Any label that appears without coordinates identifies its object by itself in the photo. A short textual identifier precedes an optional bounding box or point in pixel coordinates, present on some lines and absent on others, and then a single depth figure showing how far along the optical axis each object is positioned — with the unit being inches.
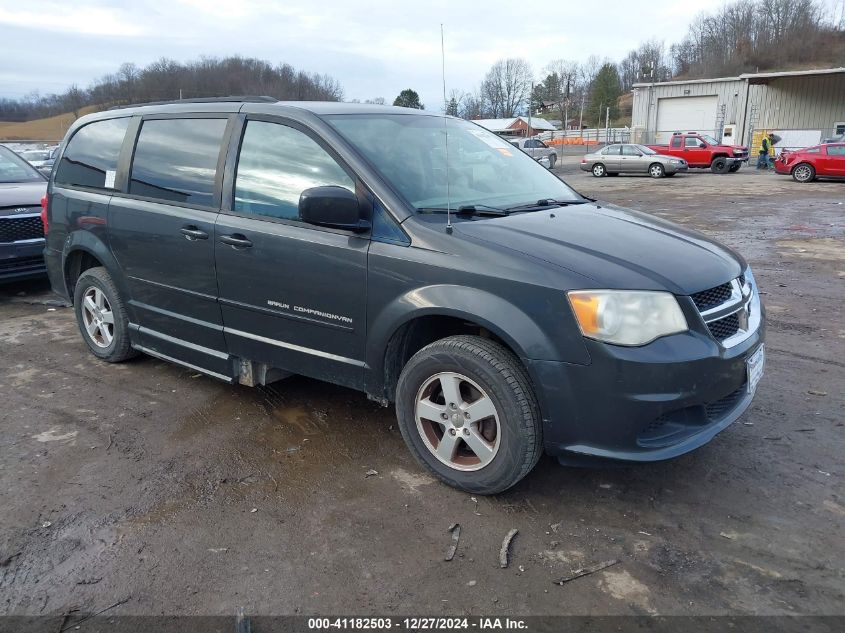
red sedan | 916.6
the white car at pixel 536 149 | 1325.3
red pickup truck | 1192.8
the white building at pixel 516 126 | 2721.5
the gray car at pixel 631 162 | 1122.0
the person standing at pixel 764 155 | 1295.5
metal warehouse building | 1780.3
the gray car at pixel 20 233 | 280.1
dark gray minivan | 110.0
